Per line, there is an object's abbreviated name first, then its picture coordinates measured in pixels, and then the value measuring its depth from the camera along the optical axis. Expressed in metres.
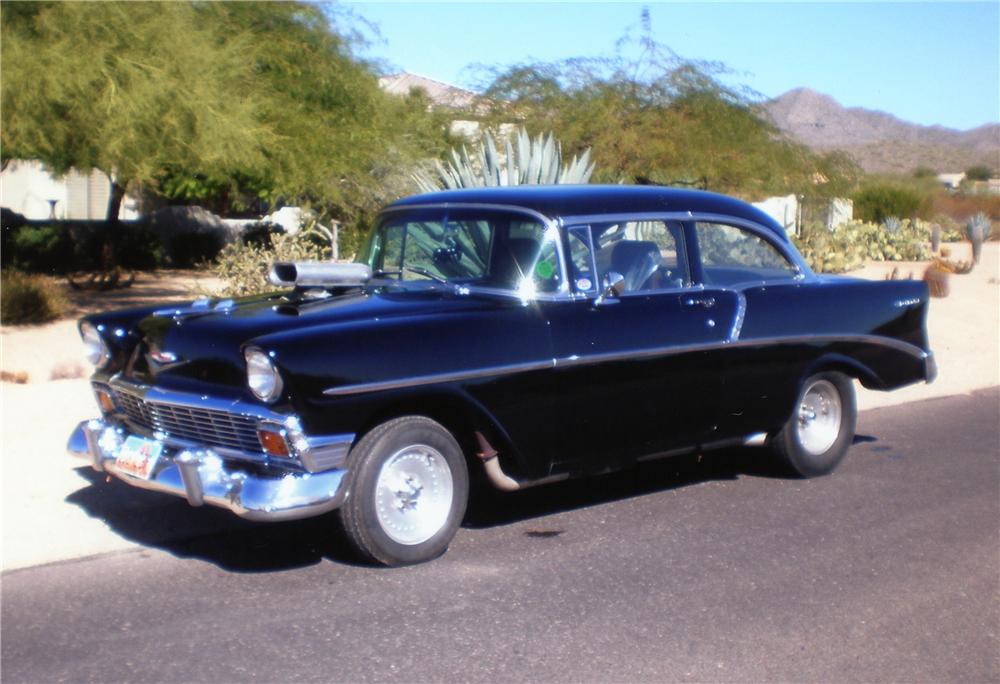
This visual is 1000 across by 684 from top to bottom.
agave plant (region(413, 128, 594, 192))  11.84
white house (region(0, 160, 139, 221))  34.34
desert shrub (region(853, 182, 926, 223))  36.75
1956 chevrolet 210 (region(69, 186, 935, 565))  5.48
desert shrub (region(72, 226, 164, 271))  25.72
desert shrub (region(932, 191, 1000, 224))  42.97
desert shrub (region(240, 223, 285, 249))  26.61
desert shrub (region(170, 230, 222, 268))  27.30
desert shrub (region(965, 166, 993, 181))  84.43
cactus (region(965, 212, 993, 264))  25.89
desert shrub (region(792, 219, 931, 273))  22.88
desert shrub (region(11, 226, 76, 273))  24.86
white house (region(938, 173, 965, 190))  86.07
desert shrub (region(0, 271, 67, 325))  15.94
